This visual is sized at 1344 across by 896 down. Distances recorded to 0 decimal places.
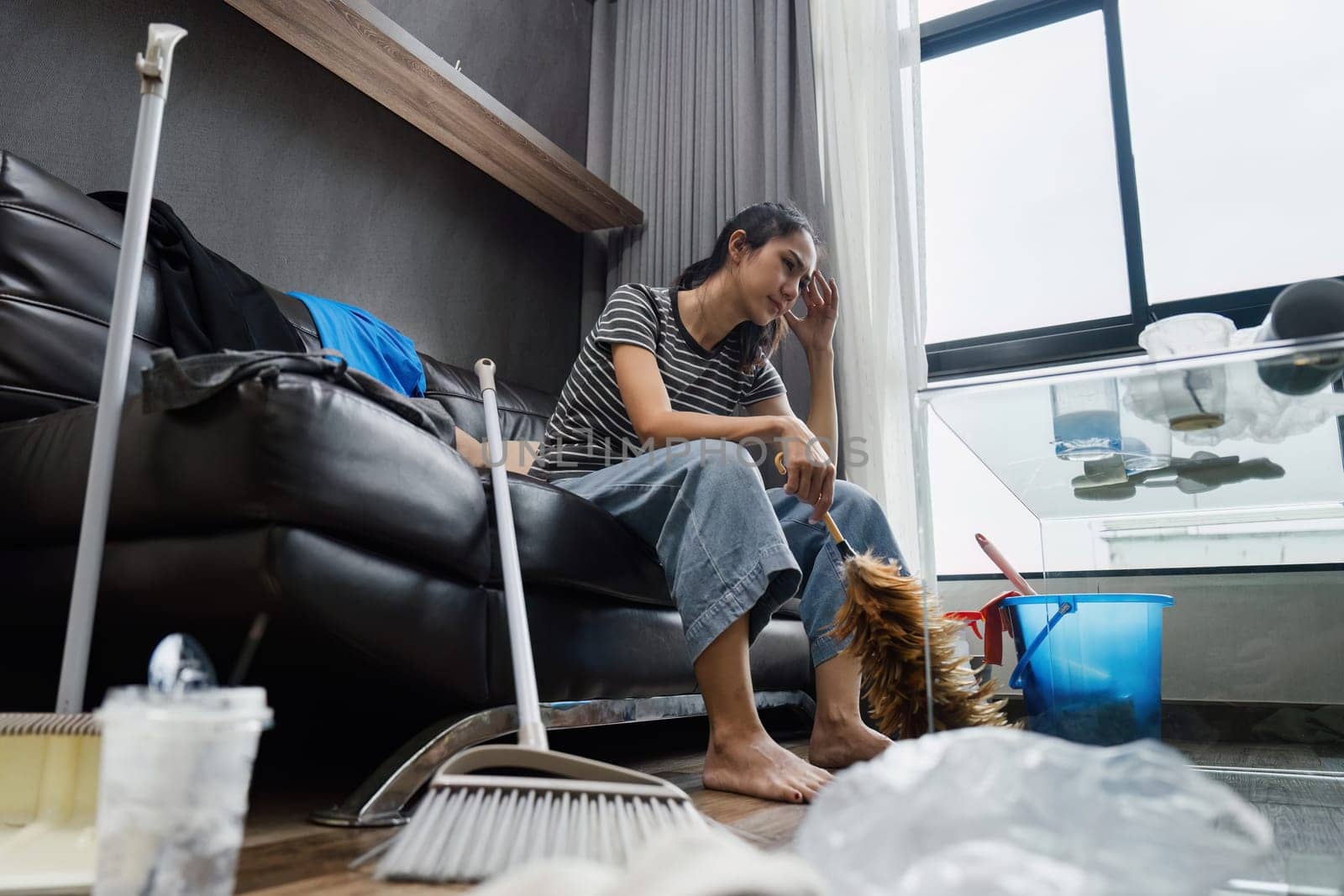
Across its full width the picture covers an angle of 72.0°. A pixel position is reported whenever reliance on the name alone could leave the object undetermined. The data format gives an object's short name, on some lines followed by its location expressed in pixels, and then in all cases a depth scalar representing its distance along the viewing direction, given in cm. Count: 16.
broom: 60
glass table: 94
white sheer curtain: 250
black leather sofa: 84
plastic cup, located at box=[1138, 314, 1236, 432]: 90
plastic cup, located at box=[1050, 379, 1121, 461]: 94
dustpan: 62
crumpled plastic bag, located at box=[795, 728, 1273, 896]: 41
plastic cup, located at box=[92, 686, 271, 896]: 46
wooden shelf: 193
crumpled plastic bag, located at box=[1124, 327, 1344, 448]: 91
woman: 112
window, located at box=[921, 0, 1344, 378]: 239
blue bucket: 100
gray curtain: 279
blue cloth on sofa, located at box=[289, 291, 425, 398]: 179
